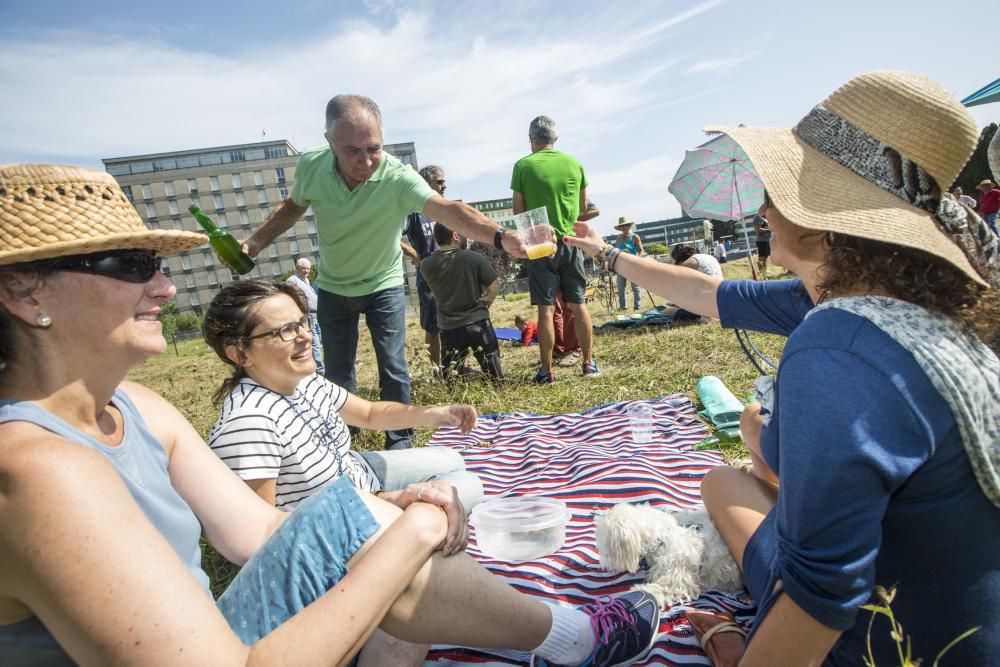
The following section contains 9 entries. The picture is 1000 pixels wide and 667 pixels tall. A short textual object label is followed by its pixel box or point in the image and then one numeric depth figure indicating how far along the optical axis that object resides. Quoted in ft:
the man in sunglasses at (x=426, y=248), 20.15
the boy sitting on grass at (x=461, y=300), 17.94
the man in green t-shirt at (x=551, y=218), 17.75
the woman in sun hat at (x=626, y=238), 39.88
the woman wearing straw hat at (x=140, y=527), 3.10
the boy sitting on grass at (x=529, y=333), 26.44
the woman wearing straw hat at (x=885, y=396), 3.17
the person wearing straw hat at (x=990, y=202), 38.27
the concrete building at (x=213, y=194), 255.70
